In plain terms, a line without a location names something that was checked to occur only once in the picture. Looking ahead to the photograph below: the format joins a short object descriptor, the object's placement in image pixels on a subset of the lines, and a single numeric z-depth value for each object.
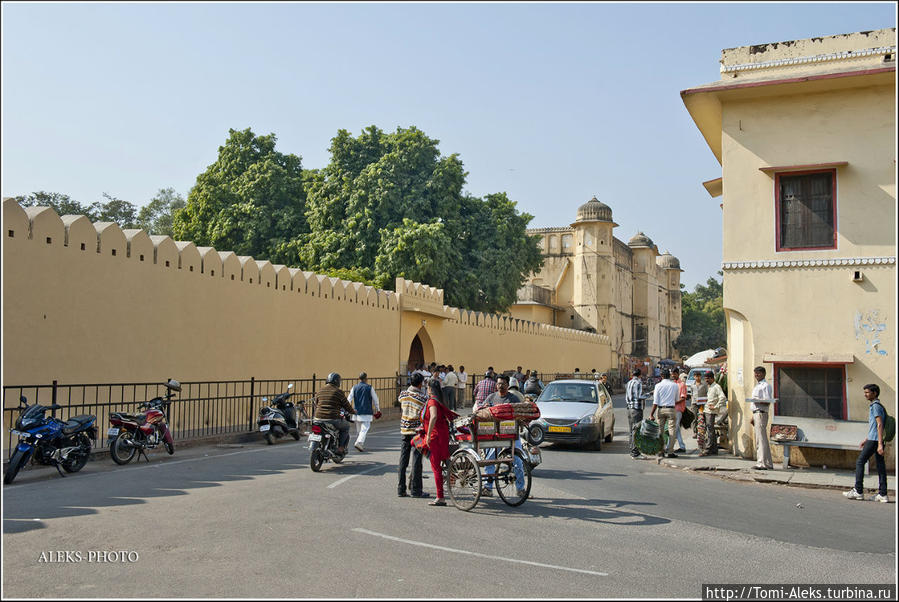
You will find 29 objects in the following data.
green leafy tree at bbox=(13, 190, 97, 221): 49.44
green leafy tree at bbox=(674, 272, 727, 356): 82.31
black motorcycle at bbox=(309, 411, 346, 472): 11.85
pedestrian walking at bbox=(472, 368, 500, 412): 14.66
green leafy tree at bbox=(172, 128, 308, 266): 38.72
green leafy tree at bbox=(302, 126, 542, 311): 34.22
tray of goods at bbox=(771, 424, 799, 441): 13.38
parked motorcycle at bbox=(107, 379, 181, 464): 12.37
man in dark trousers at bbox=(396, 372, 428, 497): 9.88
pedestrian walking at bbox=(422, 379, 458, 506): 9.39
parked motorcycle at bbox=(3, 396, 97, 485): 10.48
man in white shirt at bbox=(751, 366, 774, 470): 13.37
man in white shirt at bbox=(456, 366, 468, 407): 27.16
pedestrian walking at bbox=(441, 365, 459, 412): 21.69
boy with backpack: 10.48
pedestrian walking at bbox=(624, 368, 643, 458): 15.35
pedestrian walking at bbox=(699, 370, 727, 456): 15.23
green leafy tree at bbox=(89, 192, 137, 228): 59.88
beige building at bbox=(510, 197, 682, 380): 58.09
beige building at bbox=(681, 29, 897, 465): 13.41
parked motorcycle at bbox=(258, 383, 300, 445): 16.03
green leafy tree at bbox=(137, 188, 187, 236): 61.78
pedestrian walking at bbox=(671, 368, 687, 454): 15.48
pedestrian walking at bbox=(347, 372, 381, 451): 13.57
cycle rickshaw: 9.39
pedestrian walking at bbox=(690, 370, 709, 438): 17.10
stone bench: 13.04
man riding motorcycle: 12.29
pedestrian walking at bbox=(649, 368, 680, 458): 15.11
